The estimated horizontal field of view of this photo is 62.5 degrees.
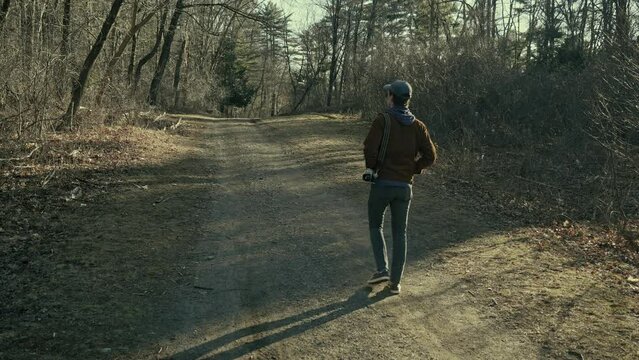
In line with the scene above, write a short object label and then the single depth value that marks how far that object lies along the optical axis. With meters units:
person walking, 5.40
